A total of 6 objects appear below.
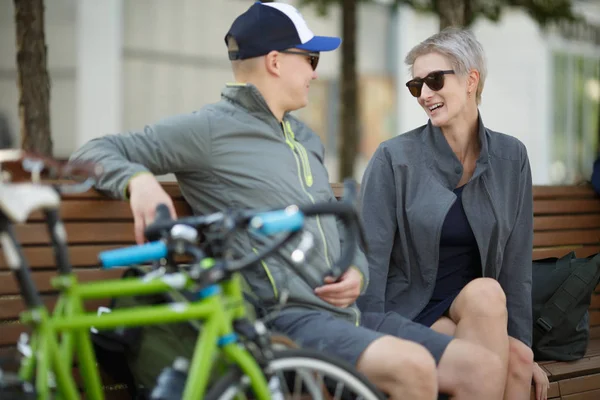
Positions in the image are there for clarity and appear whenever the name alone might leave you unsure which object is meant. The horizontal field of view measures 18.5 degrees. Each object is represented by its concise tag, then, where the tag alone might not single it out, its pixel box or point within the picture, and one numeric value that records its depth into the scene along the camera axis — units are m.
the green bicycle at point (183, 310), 4.16
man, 5.45
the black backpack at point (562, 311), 7.79
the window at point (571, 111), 42.82
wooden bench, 5.91
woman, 7.12
